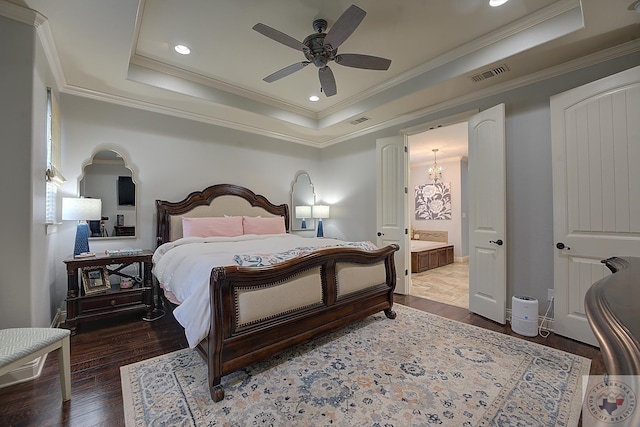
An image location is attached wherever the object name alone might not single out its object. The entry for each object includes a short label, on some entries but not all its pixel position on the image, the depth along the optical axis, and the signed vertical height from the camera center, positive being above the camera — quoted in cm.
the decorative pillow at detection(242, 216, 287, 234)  412 -14
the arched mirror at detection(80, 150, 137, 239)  335 +33
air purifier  269 -103
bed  183 -60
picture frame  291 -67
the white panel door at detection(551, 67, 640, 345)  229 +24
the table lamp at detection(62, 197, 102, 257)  288 +5
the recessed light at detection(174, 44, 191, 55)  287 +179
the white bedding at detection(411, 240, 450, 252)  586 -72
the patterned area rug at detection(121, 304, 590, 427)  161 -119
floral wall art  738 +37
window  250 +58
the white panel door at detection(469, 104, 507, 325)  301 -2
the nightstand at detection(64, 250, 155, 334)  278 -80
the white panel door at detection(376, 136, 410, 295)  413 +25
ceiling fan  208 +142
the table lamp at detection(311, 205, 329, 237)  519 +6
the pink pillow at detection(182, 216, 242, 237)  362 -14
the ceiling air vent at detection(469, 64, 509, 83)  282 +149
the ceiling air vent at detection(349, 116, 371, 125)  424 +150
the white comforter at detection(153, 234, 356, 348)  188 -39
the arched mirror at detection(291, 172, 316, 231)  512 +26
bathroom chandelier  671 +103
